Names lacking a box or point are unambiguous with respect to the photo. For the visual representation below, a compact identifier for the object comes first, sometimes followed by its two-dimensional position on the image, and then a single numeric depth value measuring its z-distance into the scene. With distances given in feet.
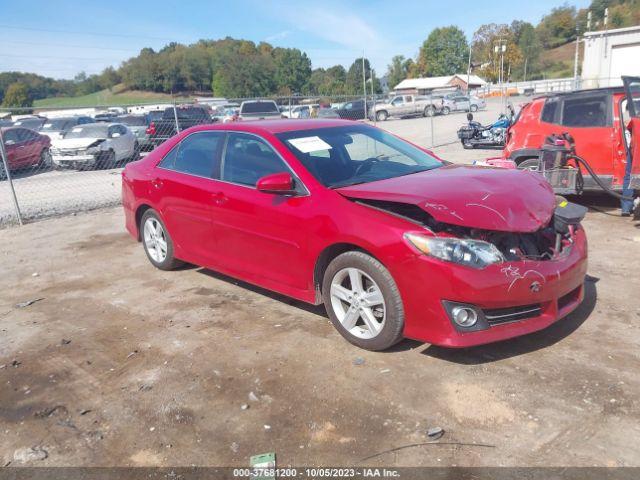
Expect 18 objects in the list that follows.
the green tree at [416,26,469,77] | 435.53
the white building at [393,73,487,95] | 336.29
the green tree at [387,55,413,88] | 458.09
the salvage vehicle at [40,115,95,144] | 67.56
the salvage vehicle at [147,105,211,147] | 55.83
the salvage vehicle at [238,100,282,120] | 72.88
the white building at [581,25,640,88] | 109.19
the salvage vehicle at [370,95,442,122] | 119.24
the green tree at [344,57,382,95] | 332.08
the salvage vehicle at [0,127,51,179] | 48.32
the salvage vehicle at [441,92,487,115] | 131.26
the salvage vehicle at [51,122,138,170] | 50.65
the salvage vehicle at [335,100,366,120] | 96.45
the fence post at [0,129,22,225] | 28.99
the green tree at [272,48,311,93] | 359.46
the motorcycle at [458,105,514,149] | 49.26
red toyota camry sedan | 10.84
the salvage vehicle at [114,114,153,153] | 59.16
